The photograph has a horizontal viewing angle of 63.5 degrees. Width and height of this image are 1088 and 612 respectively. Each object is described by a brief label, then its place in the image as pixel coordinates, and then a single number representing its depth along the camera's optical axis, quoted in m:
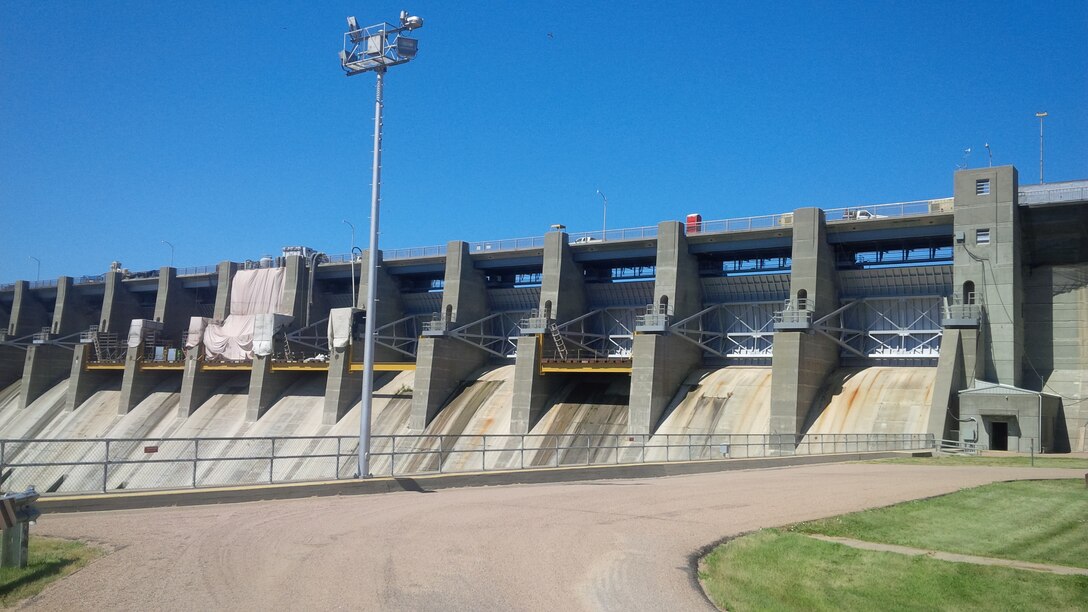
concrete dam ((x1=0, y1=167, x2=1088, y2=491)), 43.19
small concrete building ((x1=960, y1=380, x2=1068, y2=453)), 38.44
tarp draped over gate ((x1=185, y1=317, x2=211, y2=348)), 71.06
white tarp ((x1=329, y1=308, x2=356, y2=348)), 61.19
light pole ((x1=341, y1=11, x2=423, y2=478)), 23.02
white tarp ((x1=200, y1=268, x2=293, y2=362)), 68.06
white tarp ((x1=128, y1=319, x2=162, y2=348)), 74.94
